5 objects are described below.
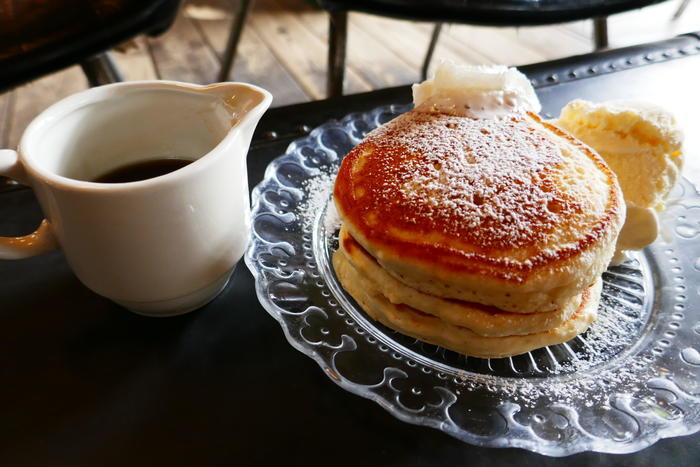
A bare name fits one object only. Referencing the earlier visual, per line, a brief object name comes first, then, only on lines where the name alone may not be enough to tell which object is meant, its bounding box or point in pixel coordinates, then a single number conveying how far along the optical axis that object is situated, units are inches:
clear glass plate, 8.0
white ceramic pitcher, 8.0
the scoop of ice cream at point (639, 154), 10.4
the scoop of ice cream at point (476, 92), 10.7
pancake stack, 8.6
